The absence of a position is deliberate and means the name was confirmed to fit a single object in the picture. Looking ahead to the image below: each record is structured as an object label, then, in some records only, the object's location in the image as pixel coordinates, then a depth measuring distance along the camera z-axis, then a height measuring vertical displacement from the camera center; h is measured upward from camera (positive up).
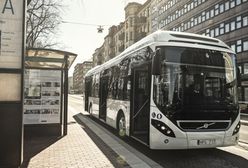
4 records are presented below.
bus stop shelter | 10.51 -0.15
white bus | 7.28 -0.05
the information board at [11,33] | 5.95 +1.15
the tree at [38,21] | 25.40 +6.16
